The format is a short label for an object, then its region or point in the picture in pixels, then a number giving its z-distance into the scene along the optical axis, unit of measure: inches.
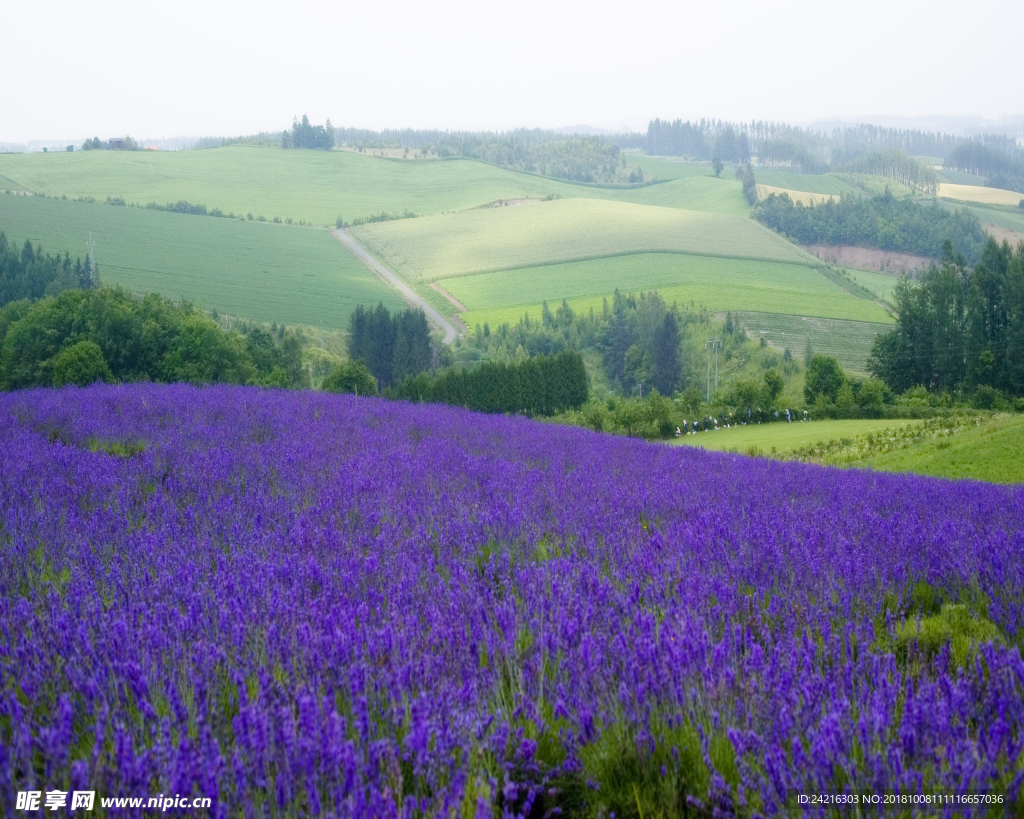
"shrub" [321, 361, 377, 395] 1371.8
